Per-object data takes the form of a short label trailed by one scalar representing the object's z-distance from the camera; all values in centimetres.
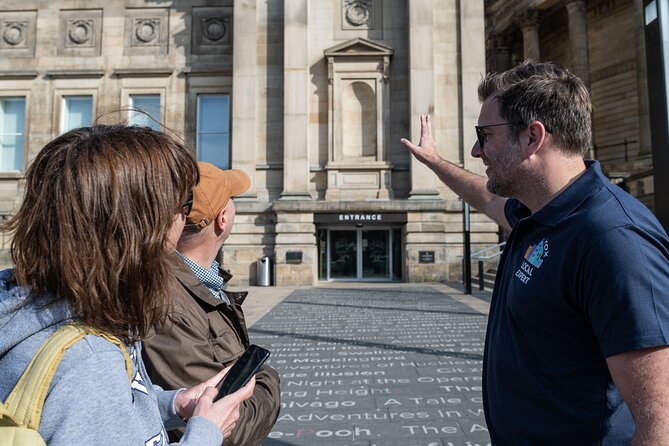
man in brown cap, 188
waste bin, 1856
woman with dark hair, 105
